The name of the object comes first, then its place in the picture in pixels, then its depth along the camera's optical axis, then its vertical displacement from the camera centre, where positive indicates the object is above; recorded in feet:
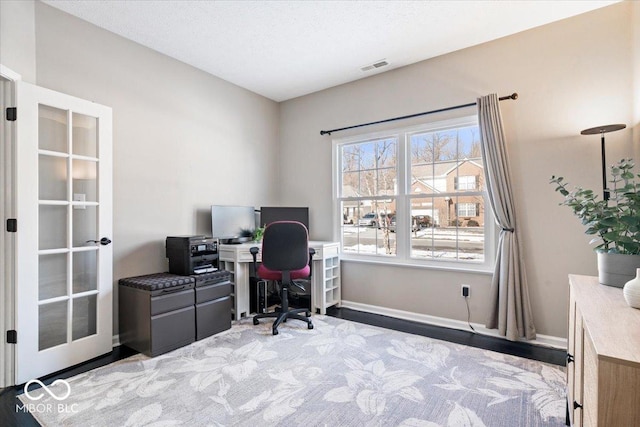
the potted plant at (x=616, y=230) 4.48 -0.28
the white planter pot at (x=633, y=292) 3.88 -1.03
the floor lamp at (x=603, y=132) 7.47 +2.01
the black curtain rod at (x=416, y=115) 9.73 +3.67
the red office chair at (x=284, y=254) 10.29 -1.32
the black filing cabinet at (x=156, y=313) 8.61 -2.80
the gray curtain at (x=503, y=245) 9.35 -0.99
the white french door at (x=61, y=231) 7.36 -0.37
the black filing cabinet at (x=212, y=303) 9.79 -2.87
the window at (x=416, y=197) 10.75 +0.66
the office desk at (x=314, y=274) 11.57 -2.33
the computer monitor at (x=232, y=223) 11.87 -0.29
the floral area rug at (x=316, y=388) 5.99 -3.93
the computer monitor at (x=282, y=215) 13.39 +0.01
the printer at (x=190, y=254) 9.91 -1.26
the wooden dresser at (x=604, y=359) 2.60 -1.40
